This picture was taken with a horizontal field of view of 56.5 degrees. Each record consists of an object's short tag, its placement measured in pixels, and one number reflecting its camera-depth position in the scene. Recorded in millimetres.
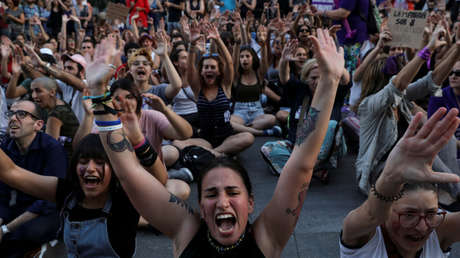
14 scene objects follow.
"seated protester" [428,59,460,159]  3725
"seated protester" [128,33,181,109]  4422
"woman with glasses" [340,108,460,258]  1529
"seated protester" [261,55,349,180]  4570
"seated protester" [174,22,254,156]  5078
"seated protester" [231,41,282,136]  6340
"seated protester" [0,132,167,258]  2336
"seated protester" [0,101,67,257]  2996
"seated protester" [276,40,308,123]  5055
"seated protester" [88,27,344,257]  1761
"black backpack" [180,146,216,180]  4676
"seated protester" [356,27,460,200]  3635
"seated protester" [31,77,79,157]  4047
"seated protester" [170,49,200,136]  5547
